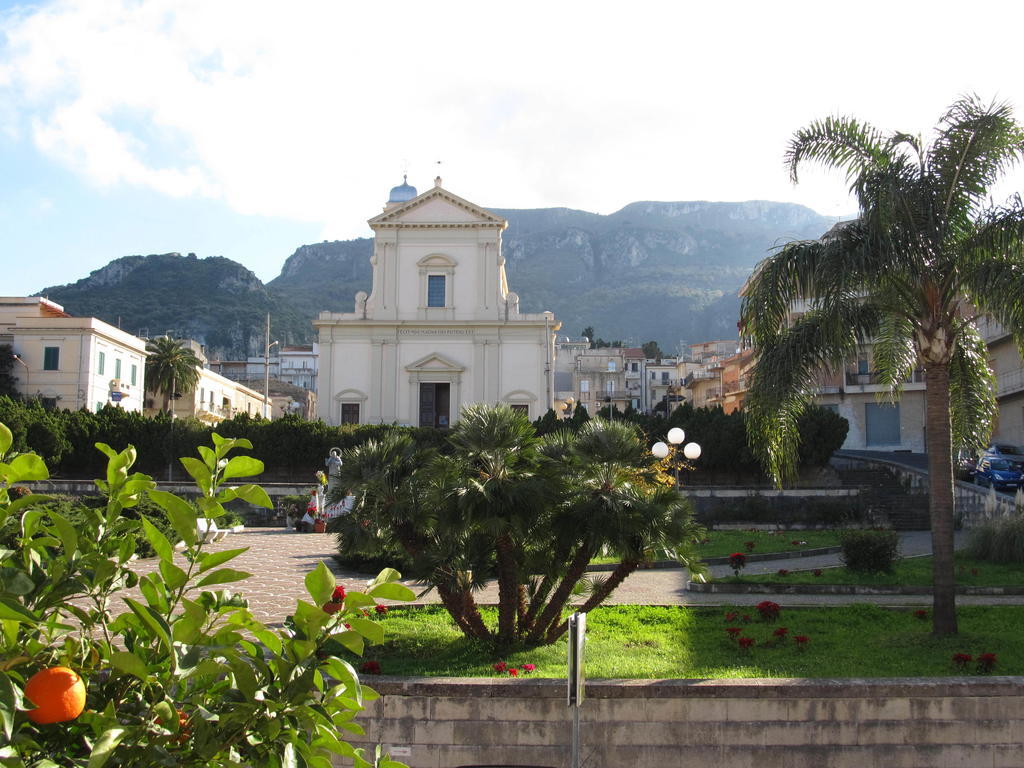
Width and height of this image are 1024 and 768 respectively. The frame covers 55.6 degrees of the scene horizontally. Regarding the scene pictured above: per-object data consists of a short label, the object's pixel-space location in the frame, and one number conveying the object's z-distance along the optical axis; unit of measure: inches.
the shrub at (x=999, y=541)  700.0
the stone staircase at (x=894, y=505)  1111.6
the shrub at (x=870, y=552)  642.8
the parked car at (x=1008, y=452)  1392.7
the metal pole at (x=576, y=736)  249.0
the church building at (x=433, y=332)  1889.8
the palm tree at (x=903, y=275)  448.1
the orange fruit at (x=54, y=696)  97.3
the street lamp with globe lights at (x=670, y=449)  767.1
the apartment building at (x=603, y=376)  3725.4
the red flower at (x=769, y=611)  478.2
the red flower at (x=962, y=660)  377.4
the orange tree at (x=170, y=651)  105.0
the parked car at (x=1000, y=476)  1259.2
